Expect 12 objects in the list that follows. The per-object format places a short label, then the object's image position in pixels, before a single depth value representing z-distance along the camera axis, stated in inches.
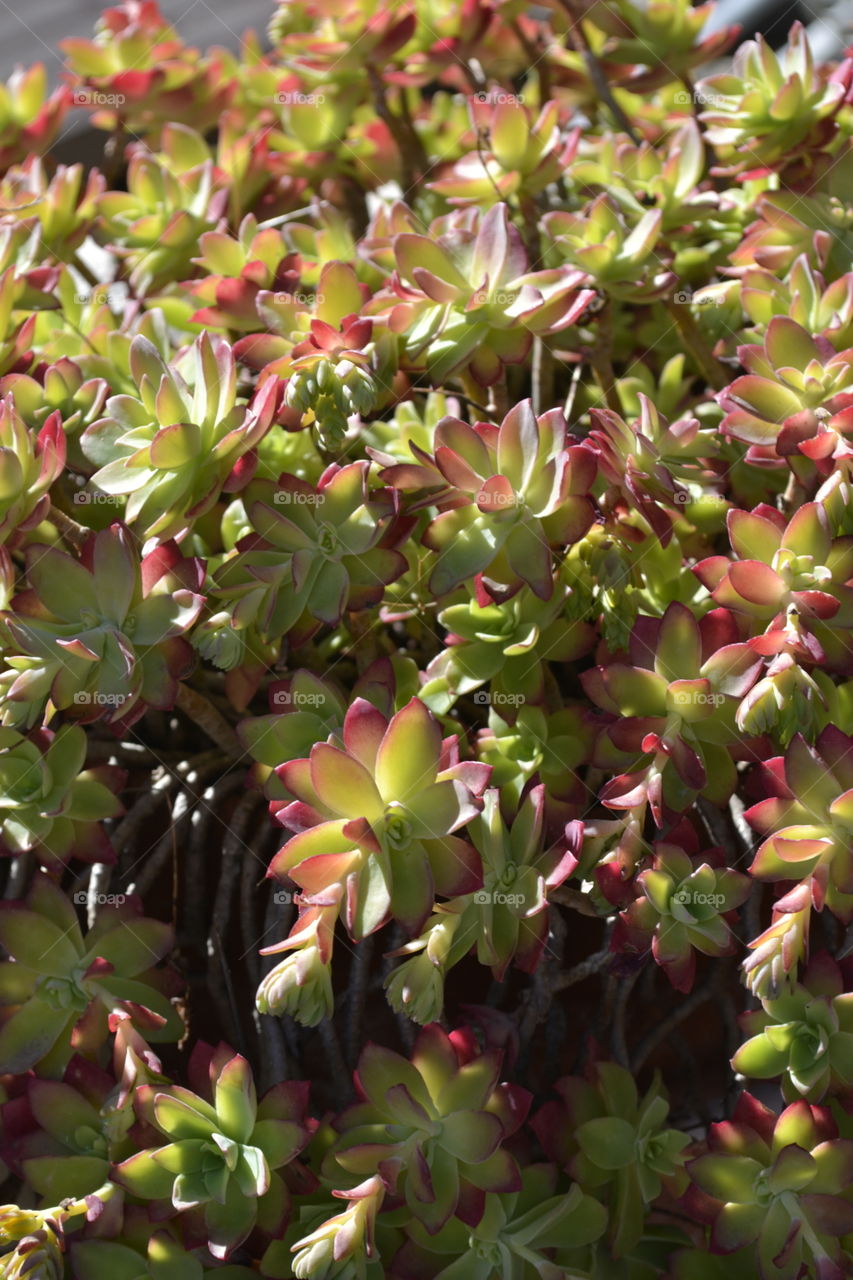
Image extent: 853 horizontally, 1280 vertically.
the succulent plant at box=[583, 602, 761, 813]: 45.0
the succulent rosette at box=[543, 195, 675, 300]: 48.2
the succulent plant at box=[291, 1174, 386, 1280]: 43.8
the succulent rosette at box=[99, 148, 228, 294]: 51.5
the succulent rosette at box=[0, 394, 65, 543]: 45.6
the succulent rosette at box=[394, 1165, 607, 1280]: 45.3
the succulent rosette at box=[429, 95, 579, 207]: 49.6
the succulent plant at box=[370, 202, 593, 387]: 47.1
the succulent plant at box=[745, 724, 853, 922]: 44.6
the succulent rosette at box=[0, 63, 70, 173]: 54.3
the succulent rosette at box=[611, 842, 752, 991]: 45.0
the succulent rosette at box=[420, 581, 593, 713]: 46.2
